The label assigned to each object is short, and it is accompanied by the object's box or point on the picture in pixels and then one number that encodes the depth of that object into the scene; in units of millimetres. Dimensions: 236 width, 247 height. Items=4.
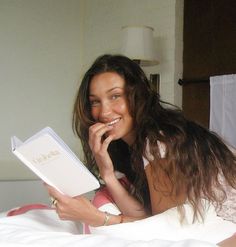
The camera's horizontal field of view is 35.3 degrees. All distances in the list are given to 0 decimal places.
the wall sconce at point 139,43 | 1850
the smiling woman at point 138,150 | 876
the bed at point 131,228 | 657
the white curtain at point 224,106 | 1758
